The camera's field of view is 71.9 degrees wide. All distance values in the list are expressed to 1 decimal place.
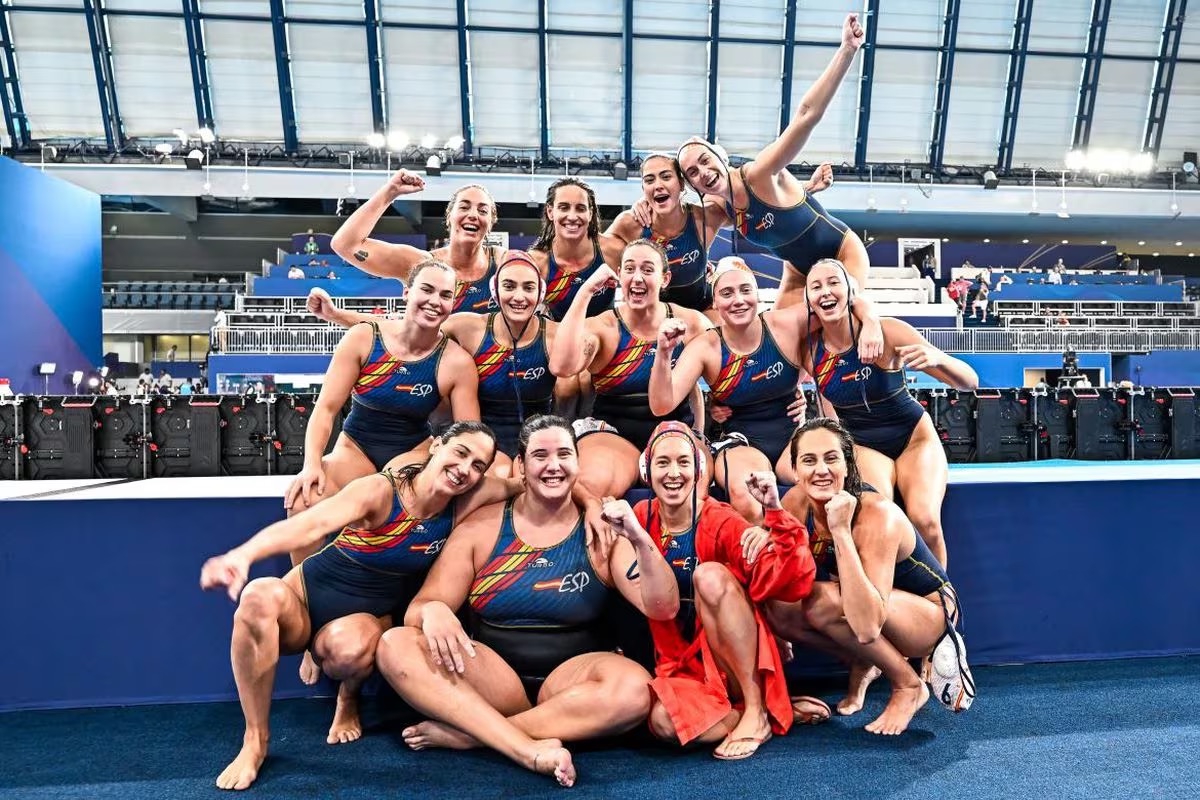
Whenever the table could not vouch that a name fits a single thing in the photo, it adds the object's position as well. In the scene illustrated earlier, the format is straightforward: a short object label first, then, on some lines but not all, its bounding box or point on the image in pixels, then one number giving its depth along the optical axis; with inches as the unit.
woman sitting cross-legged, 96.4
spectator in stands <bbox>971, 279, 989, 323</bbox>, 660.7
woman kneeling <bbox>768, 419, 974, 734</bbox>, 101.5
